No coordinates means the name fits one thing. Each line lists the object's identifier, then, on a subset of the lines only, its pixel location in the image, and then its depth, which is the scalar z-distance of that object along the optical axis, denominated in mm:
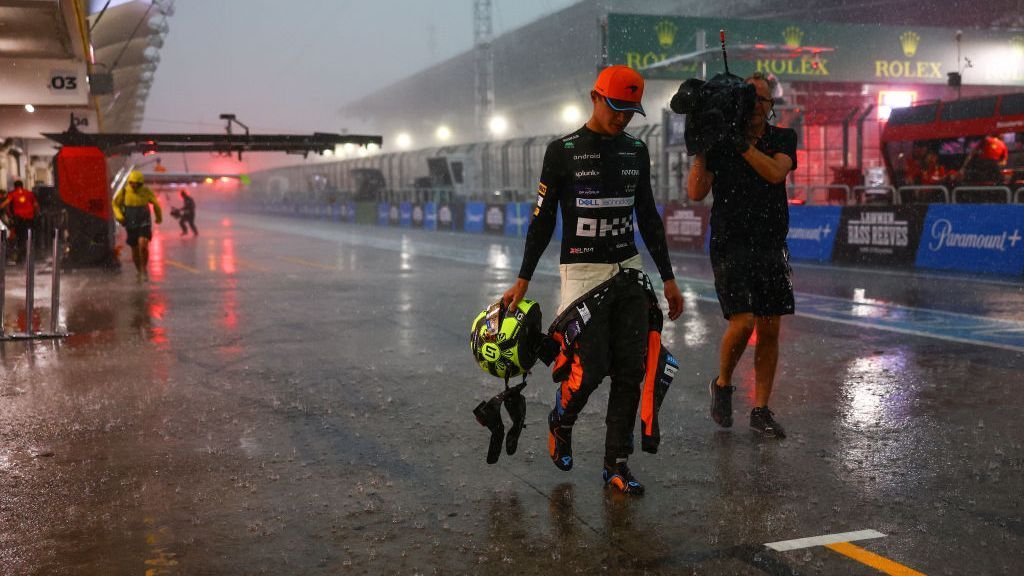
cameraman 5117
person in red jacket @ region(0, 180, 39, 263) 20828
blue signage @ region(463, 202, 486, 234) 34125
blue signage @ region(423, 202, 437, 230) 38312
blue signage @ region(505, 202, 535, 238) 30427
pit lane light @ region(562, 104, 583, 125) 48000
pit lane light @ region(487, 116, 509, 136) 47625
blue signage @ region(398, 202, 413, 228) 41812
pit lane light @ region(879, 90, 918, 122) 34500
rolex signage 28688
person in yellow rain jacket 16688
